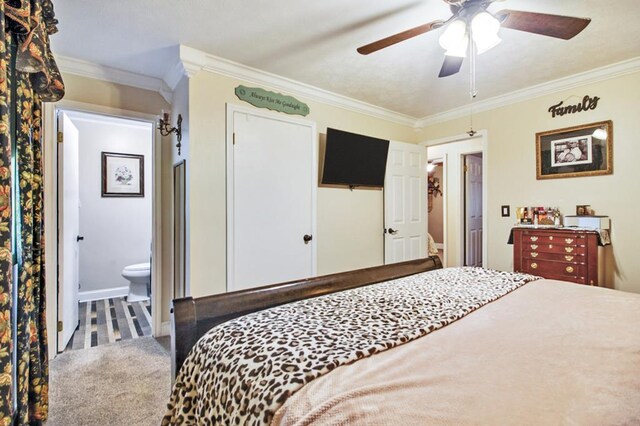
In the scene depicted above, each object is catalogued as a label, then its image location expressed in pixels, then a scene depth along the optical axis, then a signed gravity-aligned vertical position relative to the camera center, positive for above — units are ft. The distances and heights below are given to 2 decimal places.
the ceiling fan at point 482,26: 5.09 +3.17
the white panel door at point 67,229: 8.79 -0.44
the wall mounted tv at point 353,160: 10.81 +1.91
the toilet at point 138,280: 13.48 -2.84
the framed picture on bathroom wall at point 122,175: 14.43 +1.81
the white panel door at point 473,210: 17.57 +0.15
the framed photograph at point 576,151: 9.35 +1.90
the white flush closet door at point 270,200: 8.89 +0.38
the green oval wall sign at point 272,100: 9.14 +3.42
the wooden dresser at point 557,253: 8.65 -1.18
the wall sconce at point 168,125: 9.03 +2.48
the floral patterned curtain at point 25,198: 3.84 +0.24
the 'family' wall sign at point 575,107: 9.54 +3.28
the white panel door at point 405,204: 12.60 +0.38
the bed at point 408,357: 2.37 -1.41
